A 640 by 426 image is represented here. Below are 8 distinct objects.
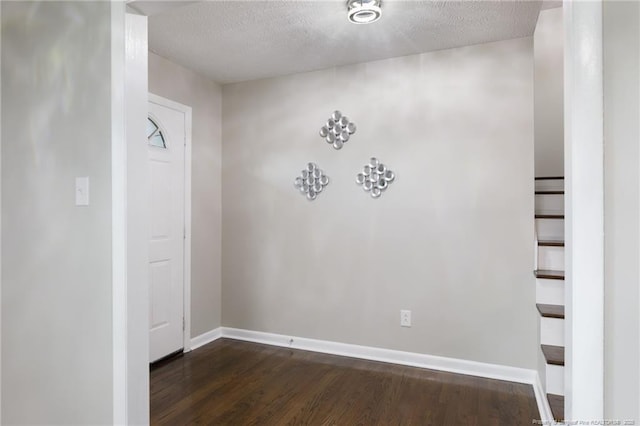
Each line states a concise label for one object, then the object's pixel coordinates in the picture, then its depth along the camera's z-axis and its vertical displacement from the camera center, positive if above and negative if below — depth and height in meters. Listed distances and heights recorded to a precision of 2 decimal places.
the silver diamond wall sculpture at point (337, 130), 3.35 +0.75
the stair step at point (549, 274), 2.29 -0.38
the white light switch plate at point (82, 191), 1.66 +0.11
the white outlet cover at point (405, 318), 3.17 -0.87
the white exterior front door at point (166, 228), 3.15 -0.11
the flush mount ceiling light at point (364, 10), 2.27 +1.23
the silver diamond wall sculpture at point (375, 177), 3.22 +0.31
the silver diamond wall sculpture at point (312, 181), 3.46 +0.30
